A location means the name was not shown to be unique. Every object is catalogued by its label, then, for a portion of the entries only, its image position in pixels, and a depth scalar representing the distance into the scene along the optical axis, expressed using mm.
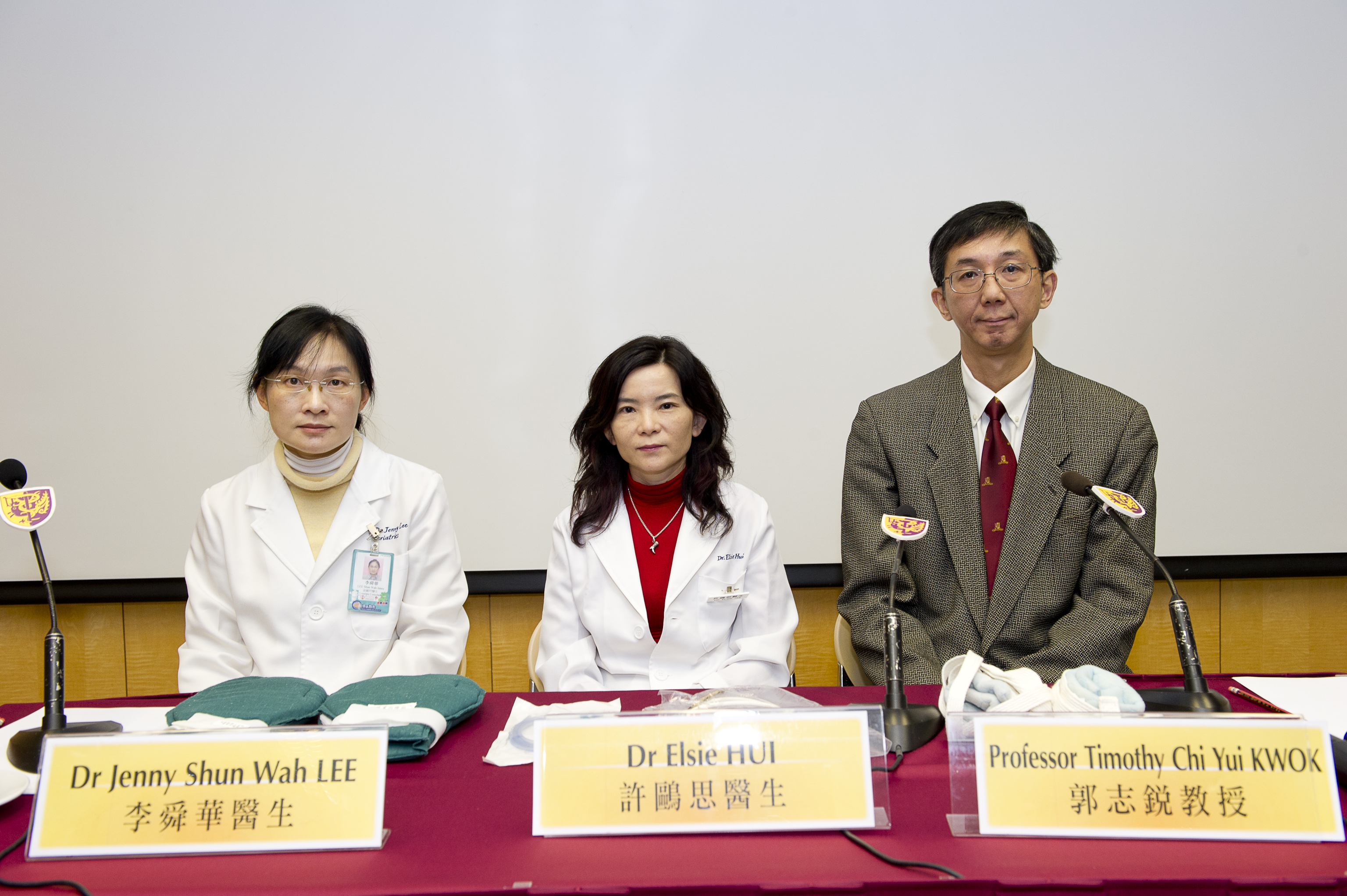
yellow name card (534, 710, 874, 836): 911
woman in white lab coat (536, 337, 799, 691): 1885
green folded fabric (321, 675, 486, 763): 1224
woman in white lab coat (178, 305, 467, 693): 1797
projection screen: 2588
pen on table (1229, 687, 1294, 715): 1273
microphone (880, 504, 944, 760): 1128
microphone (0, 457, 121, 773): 1099
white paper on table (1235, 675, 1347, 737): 1247
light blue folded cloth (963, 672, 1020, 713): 1194
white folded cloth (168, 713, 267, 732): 1095
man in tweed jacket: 1814
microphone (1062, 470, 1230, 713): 1151
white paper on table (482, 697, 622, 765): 1131
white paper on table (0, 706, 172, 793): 1251
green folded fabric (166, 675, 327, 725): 1171
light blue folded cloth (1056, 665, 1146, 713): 1126
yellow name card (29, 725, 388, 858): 890
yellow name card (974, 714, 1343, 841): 889
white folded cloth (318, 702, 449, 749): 1158
